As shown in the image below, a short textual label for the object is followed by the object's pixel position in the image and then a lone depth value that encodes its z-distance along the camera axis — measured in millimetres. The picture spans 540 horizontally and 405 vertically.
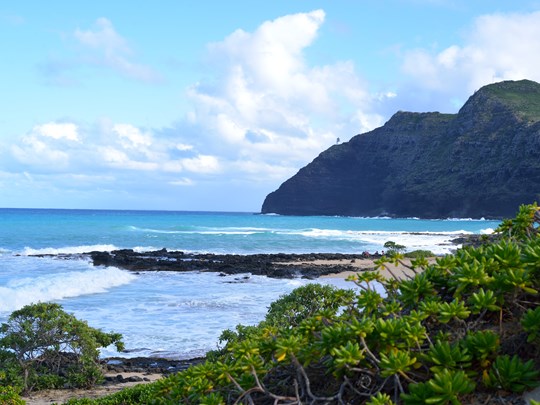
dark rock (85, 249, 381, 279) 31500
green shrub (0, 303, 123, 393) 9414
